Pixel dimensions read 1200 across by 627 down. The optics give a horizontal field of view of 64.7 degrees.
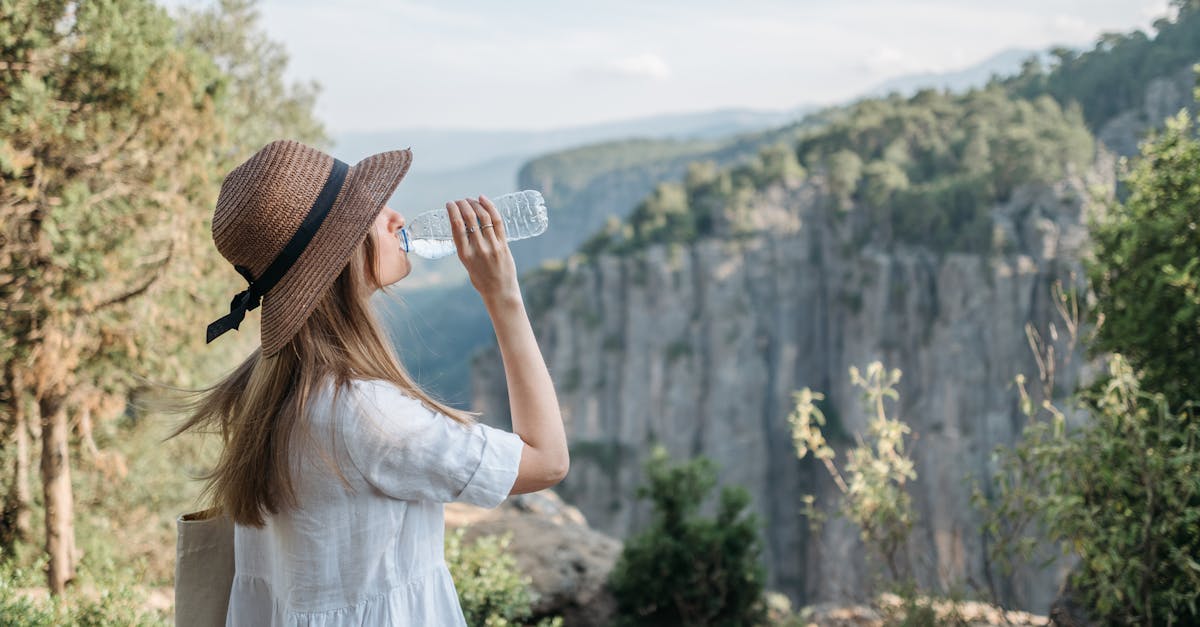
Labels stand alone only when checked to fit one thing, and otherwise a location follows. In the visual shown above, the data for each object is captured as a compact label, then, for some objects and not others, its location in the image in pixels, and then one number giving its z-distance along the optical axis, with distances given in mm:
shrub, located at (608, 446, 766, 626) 8117
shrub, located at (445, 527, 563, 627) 4398
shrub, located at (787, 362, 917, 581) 5035
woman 1509
